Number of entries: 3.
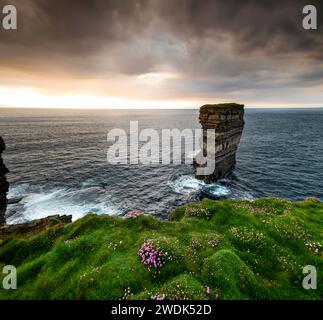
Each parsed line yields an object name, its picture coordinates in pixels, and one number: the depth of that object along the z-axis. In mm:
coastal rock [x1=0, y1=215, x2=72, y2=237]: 20047
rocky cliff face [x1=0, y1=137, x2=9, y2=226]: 35594
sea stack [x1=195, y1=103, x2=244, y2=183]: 55312
